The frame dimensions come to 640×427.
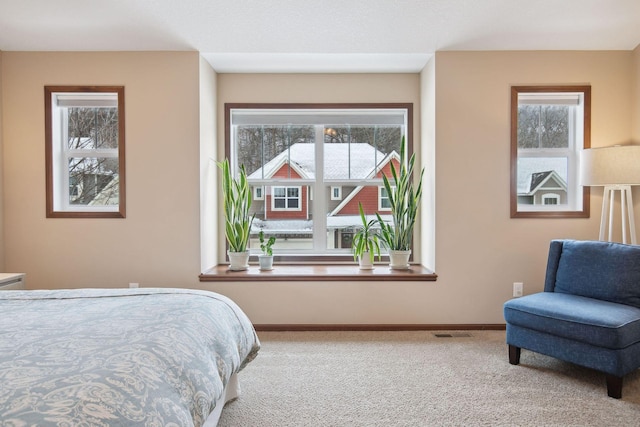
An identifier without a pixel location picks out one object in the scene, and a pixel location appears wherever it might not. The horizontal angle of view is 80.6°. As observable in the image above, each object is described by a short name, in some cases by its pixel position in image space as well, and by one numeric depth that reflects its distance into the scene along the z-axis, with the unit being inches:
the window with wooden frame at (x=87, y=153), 129.5
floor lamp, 107.6
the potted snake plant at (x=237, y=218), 129.3
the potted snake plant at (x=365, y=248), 133.0
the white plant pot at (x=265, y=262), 133.6
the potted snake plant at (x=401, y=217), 131.3
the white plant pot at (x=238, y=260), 130.6
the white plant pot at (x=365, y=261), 134.5
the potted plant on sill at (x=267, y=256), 133.6
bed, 36.0
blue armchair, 82.0
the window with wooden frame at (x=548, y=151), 130.0
